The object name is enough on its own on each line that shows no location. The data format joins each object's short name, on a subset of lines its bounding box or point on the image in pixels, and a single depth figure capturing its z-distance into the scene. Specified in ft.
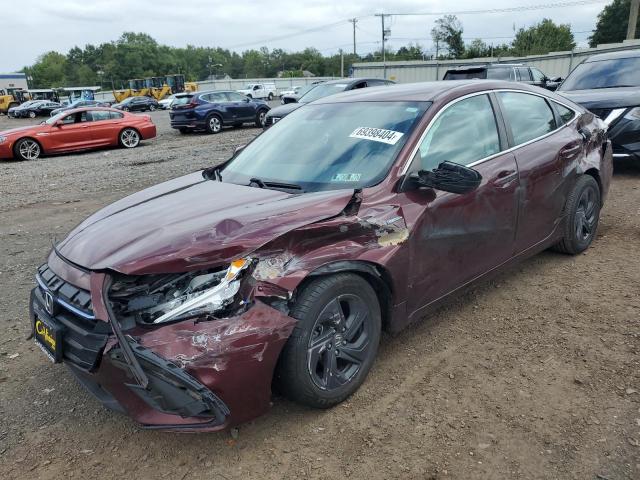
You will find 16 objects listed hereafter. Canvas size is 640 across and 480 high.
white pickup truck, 166.30
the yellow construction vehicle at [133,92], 177.88
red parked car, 45.75
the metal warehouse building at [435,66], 92.63
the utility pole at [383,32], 228.45
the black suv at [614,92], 23.08
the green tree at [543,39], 211.41
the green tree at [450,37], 261.24
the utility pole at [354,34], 276.82
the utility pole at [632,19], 91.81
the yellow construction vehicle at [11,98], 152.76
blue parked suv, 59.36
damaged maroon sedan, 7.41
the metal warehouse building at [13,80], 203.60
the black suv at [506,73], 40.73
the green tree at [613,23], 226.79
